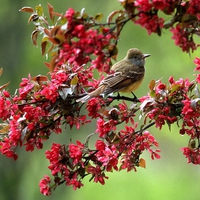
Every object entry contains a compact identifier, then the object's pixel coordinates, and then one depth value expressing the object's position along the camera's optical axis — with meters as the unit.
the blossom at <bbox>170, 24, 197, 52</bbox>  4.62
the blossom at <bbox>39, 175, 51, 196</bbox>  5.29
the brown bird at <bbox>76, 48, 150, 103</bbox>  5.36
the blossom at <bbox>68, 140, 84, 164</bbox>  5.11
